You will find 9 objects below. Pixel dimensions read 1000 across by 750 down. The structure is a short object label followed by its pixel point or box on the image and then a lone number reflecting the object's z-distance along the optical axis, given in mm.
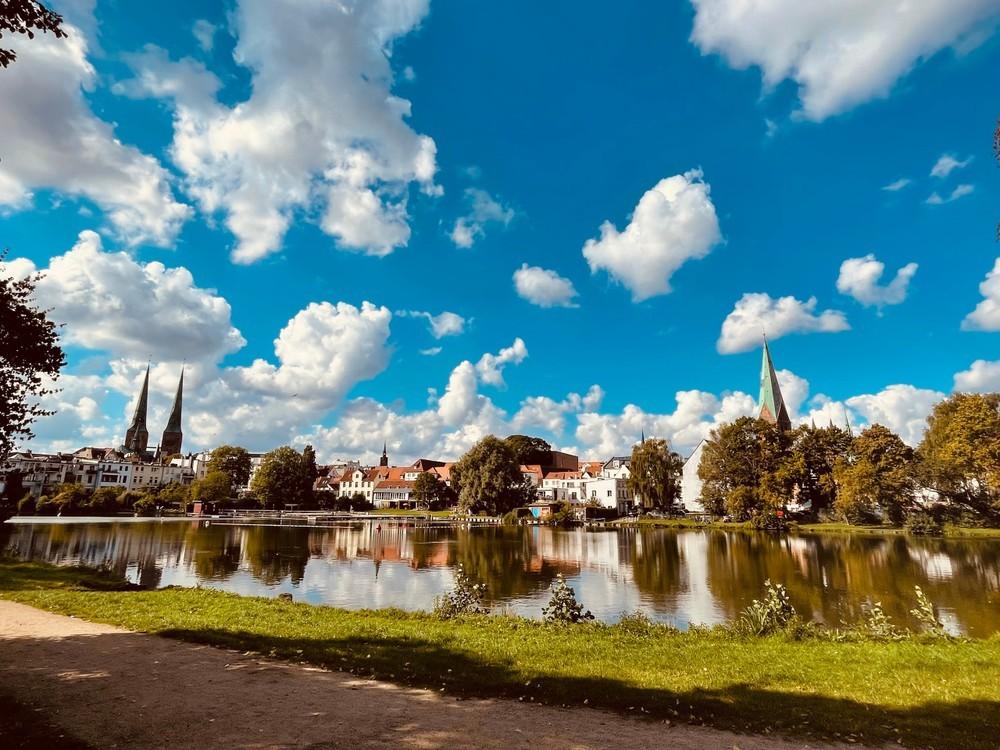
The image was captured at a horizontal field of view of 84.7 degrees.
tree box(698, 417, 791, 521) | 71938
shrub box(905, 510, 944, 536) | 56406
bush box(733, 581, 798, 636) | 15047
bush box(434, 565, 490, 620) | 17875
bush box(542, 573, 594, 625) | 17078
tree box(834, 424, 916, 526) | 62125
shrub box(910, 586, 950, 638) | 14328
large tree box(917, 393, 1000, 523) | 53812
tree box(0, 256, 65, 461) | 12453
